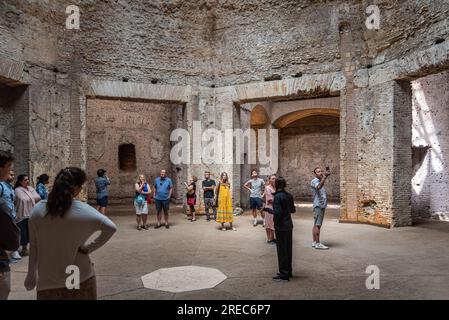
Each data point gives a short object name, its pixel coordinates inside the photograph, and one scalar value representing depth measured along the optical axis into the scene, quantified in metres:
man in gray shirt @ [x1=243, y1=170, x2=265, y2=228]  9.88
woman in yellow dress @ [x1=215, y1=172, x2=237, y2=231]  9.09
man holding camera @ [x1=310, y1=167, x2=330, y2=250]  6.68
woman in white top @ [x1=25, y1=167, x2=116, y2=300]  2.50
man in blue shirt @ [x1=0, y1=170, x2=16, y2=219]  5.42
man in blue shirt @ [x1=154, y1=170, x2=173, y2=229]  9.34
